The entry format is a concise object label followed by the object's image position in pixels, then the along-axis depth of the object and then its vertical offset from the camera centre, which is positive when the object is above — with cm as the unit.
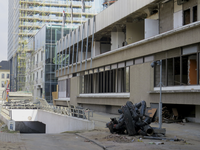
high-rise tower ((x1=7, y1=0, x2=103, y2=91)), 7894 +2082
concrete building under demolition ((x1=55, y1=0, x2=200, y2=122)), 1897 +239
